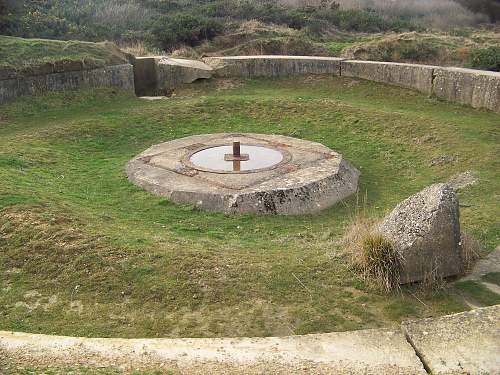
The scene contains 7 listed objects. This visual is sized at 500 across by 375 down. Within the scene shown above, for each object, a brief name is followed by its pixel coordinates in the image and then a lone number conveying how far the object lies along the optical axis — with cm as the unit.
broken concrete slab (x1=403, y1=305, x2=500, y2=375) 441
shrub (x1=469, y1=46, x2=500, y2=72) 1440
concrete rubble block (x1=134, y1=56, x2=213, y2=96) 1595
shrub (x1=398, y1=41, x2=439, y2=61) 1623
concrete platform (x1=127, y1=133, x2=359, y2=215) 852
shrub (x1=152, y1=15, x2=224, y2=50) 2034
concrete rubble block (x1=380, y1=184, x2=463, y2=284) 598
